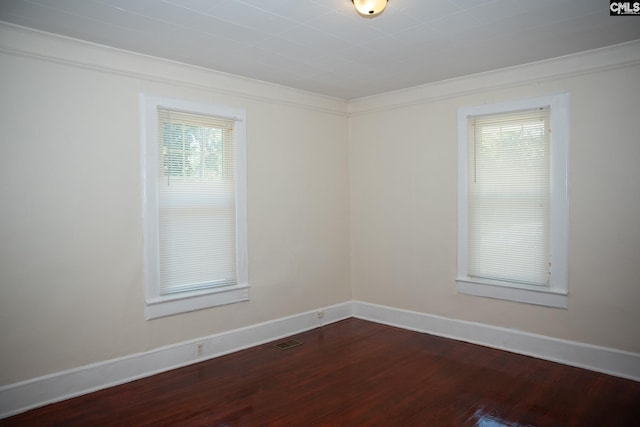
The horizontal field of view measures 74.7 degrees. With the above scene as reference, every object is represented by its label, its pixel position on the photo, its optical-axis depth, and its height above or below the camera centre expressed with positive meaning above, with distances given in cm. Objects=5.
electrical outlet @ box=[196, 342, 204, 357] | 398 -138
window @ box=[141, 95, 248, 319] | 372 -1
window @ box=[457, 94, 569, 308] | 388 +2
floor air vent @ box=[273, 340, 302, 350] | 438 -149
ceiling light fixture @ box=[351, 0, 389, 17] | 255 +121
